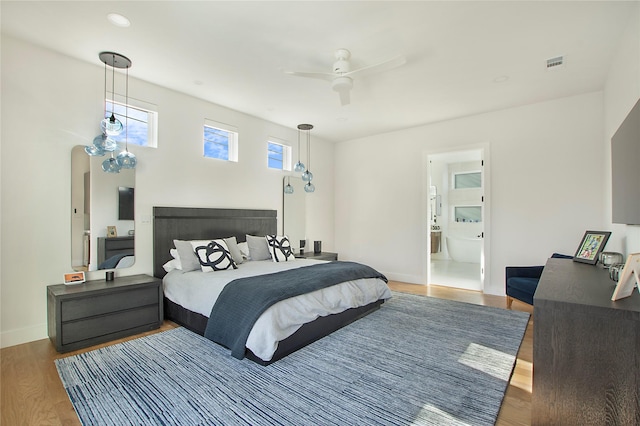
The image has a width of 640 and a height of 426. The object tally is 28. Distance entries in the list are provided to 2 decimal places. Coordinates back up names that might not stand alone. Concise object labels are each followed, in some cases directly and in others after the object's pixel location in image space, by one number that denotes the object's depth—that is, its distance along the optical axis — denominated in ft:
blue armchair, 12.43
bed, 9.33
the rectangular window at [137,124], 12.35
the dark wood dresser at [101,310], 9.41
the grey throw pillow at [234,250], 14.03
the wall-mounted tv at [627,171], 7.18
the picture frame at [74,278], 10.53
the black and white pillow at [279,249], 14.82
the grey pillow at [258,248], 14.92
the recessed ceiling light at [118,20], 8.63
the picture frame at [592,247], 9.37
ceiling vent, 10.97
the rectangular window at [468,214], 27.96
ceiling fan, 9.72
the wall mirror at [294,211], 19.24
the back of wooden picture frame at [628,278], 4.66
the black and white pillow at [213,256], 12.17
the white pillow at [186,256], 12.34
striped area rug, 6.40
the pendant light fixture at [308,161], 18.18
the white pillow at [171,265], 12.82
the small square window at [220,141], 15.56
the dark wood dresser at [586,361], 4.10
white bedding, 8.39
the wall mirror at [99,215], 11.07
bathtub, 26.68
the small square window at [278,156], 18.83
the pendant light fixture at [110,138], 10.82
